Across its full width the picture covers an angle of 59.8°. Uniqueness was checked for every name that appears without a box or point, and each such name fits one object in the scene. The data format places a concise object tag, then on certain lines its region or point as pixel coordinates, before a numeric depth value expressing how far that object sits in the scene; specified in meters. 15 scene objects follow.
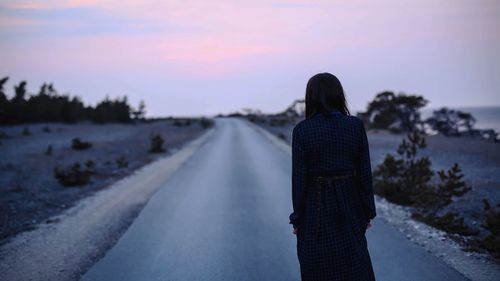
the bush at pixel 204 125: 54.44
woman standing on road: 3.24
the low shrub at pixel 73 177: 12.74
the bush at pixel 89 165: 15.76
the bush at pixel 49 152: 21.11
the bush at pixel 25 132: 33.09
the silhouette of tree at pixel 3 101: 31.51
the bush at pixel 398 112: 45.16
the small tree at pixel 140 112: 67.78
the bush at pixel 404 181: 9.59
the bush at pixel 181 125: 57.83
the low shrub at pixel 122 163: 16.72
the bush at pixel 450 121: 43.34
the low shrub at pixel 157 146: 23.30
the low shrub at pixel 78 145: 23.92
